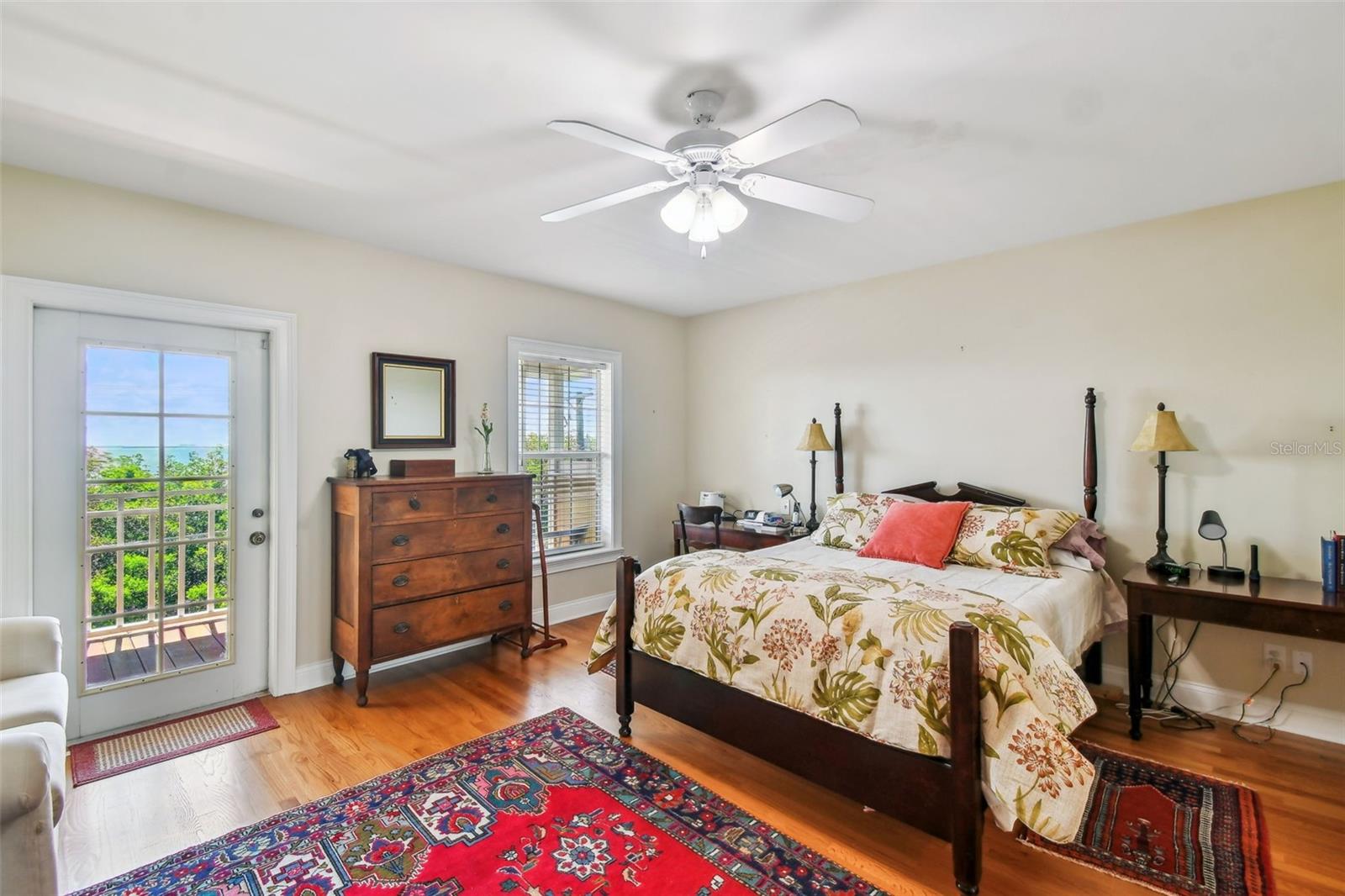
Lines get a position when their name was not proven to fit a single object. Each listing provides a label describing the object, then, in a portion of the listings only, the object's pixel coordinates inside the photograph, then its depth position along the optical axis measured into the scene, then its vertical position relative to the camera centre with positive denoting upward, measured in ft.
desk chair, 13.21 -1.56
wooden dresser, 9.86 -2.12
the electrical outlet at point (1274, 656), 8.91 -3.13
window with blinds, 13.98 +0.03
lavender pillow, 9.57 -1.58
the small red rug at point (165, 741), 7.89 -4.24
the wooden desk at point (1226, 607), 7.54 -2.16
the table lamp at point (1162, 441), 9.05 +0.07
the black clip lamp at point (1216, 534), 8.81 -1.30
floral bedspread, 5.28 -2.32
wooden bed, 5.45 -3.31
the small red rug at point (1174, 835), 5.84 -4.21
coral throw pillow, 9.88 -1.50
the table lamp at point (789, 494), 13.98 -1.20
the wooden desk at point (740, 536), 13.28 -2.09
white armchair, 4.31 -2.69
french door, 8.38 -1.00
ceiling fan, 5.51 +2.90
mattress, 7.90 -2.05
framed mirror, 11.32 +0.85
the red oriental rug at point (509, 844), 5.85 -4.27
